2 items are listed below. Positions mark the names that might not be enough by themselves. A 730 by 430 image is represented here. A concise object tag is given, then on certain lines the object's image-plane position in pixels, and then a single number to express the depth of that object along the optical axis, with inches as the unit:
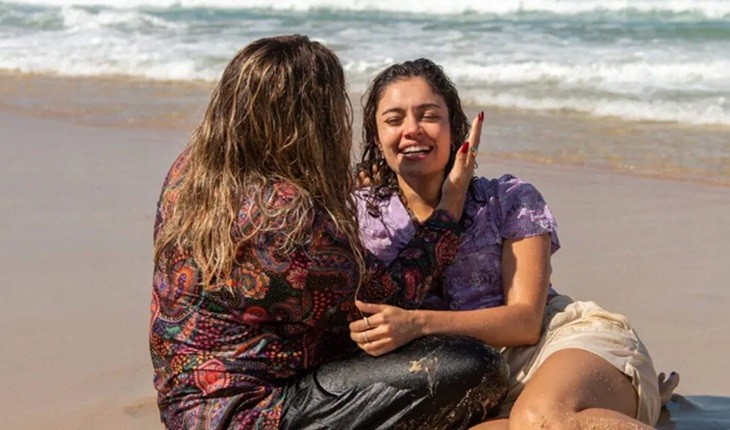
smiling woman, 142.5
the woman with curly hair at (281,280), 129.6
